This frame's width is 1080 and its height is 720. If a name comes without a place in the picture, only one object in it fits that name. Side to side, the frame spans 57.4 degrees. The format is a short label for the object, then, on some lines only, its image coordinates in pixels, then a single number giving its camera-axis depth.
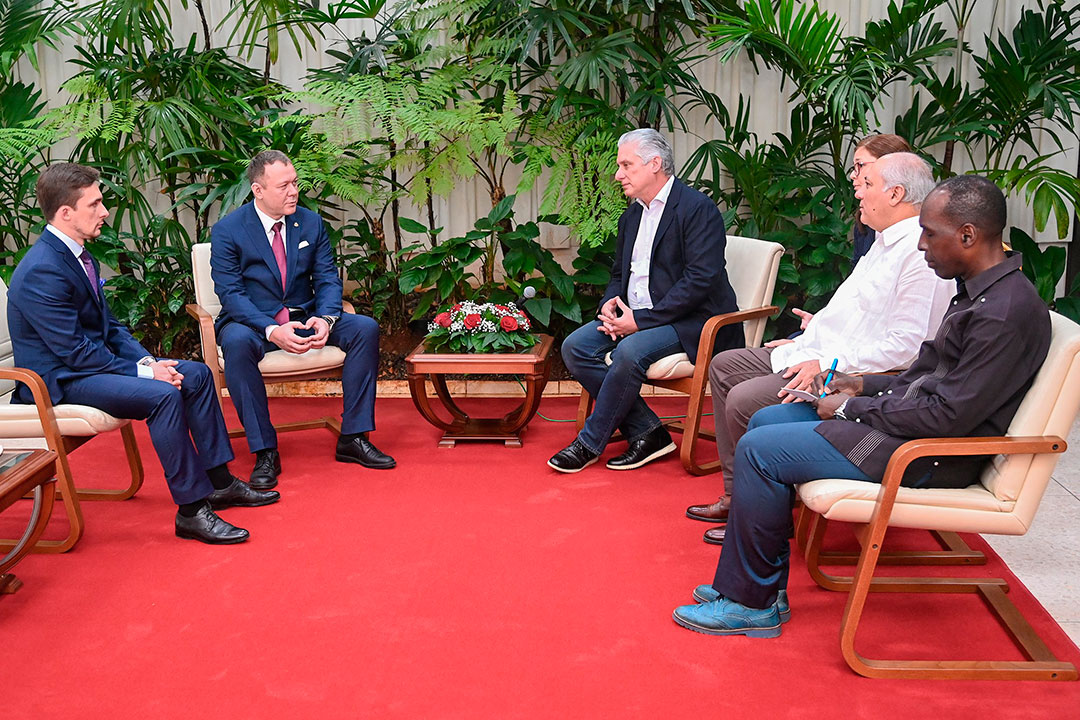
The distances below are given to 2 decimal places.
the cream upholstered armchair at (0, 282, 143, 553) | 3.38
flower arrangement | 4.50
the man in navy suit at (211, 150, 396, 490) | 4.17
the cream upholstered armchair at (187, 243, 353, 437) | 4.28
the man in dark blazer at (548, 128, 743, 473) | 4.11
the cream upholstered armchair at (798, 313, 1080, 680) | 2.47
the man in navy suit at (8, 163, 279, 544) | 3.48
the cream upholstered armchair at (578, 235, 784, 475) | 3.99
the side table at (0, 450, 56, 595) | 3.02
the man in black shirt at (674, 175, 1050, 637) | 2.47
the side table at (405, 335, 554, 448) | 4.39
